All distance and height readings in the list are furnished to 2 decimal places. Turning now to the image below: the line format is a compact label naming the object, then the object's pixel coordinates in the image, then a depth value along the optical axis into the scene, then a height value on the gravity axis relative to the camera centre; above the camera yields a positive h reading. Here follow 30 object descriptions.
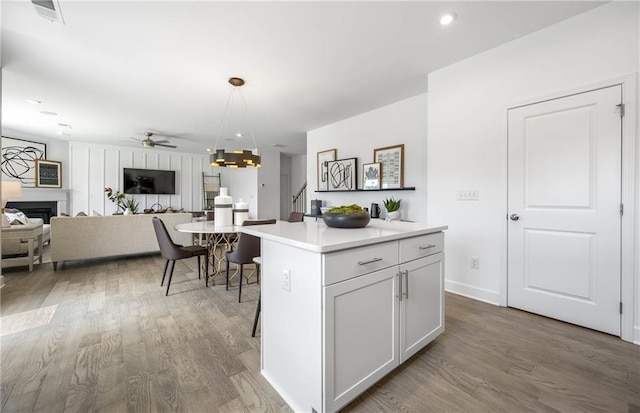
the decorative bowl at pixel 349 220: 1.65 -0.09
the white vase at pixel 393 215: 3.80 -0.14
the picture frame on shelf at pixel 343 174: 4.63 +0.58
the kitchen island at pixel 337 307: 1.15 -0.53
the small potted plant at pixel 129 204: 5.07 +0.05
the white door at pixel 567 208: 1.99 -0.03
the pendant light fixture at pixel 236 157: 3.27 +0.63
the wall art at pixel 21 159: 5.87 +1.12
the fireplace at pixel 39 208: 6.07 -0.05
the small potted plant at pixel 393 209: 3.79 -0.06
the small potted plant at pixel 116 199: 7.06 +0.19
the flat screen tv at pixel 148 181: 7.53 +0.76
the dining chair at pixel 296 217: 4.34 -0.19
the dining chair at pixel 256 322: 2.00 -0.91
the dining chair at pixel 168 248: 2.95 -0.49
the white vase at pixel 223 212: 3.21 -0.08
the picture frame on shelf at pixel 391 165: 3.93 +0.64
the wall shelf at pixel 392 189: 3.73 +0.25
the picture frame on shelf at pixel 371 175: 4.21 +0.51
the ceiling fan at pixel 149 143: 5.17 +1.31
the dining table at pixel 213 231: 2.85 -0.27
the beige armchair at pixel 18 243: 3.66 -0.54
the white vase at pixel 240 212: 3.29 -0.08
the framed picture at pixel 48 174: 6.29 +0.82
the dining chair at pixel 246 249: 2.73 -0.47
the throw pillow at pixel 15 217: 4.09 -0.18
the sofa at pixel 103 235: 3.88 -0.47
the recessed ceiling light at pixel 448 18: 2.09 +1.55
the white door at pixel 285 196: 9.11 +0.34
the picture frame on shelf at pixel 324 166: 5.12 +0.80
